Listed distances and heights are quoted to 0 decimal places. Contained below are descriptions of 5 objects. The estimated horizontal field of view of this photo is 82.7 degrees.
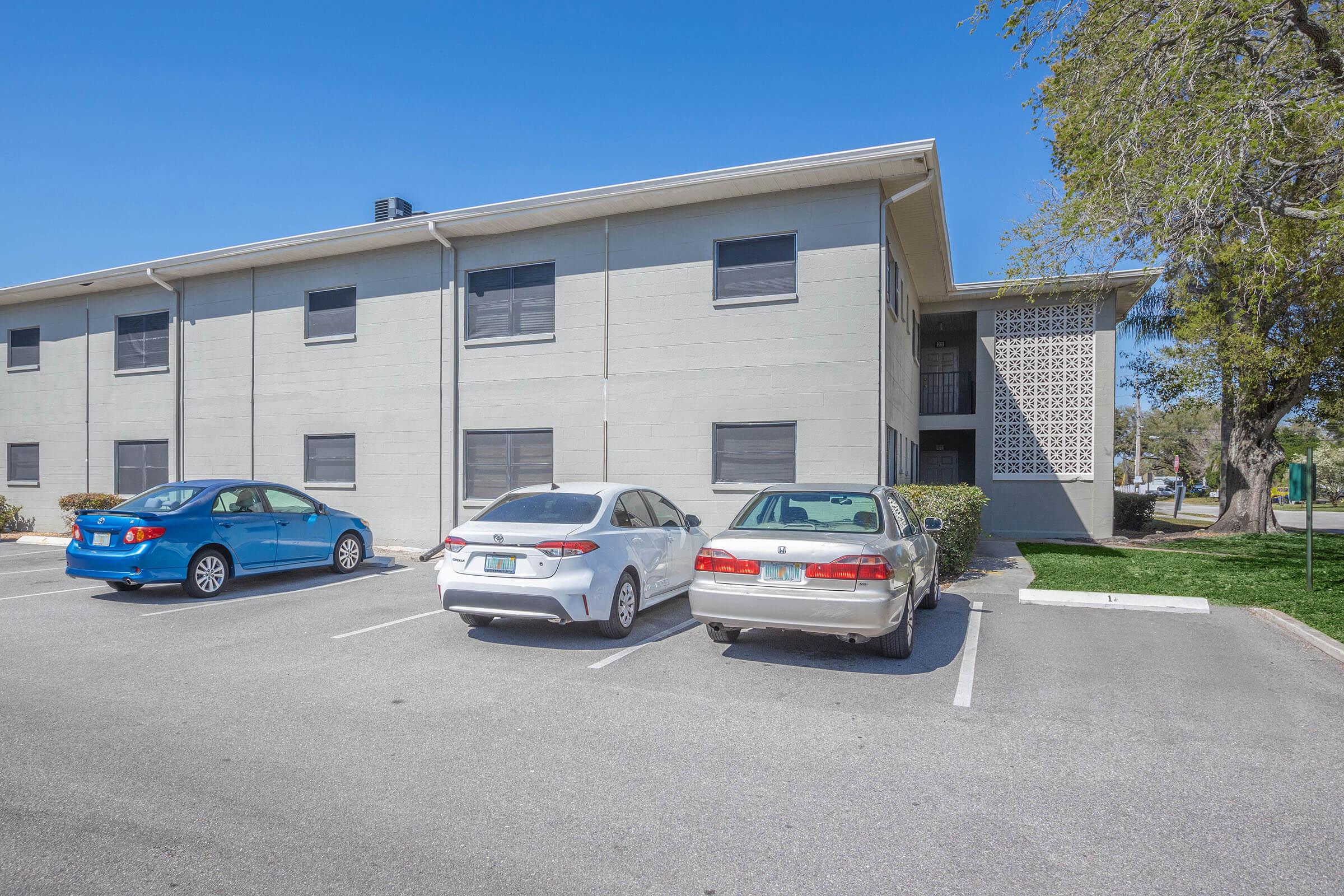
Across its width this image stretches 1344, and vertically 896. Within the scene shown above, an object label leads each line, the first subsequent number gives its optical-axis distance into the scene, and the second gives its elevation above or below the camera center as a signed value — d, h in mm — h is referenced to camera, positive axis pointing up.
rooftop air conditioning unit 16750 +5277
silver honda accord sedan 6039 -977
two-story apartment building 12008 +1783
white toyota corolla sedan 6844 -1037
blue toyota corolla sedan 8977 -1134
